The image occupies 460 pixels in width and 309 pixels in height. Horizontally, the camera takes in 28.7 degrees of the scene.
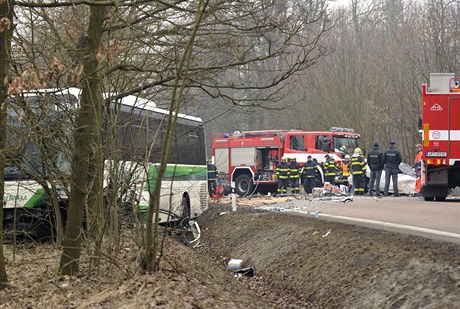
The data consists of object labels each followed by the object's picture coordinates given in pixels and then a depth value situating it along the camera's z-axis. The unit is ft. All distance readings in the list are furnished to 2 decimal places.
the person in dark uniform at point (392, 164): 96.07
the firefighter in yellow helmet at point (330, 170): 115.96
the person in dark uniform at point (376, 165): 97.65
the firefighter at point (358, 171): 102.89
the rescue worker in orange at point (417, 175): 97.03
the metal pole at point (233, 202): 83.82
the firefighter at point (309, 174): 113.19
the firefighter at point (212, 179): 121.49
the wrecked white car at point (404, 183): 104.58
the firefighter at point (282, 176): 116.57
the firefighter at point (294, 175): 116.57
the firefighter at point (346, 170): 116.78
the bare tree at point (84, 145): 38.40
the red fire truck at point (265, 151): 129.18
